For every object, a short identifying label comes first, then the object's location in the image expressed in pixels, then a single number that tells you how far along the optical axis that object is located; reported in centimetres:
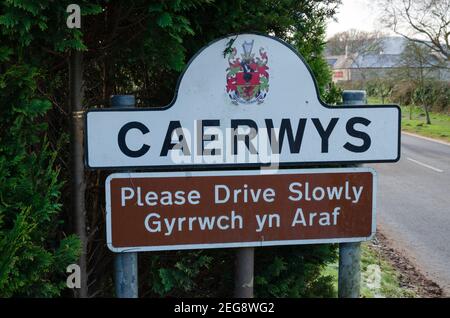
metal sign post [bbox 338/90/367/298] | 230
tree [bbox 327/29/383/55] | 4297
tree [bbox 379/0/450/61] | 2452
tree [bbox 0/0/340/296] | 202
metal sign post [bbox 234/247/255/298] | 227
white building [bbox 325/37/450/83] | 5859
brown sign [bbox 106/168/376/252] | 208
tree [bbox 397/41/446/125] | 2694
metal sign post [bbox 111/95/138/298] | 211
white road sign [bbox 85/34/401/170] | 208
